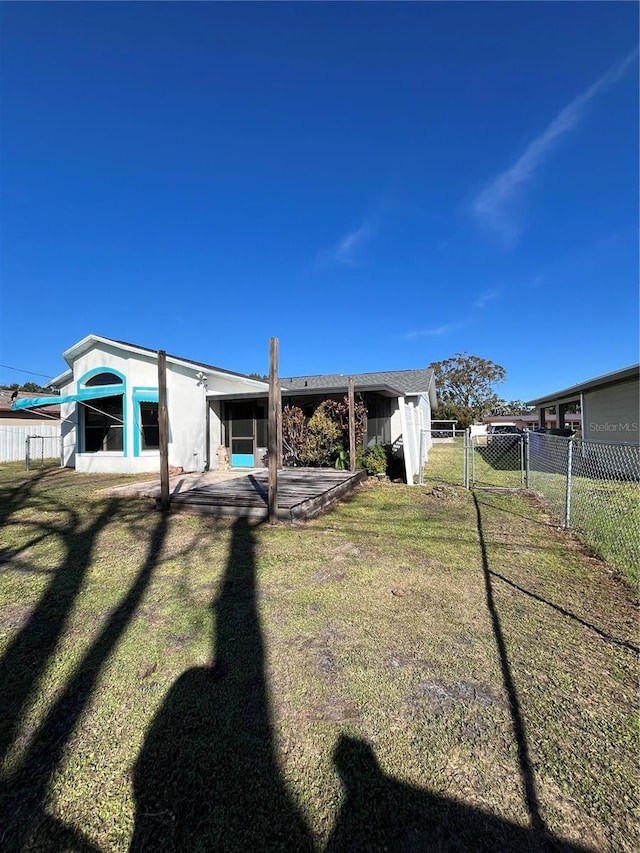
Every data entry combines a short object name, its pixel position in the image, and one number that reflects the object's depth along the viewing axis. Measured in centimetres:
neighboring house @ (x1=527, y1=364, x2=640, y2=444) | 1034
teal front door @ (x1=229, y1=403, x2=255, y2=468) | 1241
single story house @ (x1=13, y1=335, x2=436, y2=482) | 1157
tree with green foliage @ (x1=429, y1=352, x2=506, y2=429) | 4762
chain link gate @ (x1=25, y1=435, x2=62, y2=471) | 1800
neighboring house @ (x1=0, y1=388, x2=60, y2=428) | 2089
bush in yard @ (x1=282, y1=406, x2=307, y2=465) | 1123
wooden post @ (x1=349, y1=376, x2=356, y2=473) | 973
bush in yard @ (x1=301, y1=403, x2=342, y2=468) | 1083
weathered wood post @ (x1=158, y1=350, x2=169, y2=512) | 631
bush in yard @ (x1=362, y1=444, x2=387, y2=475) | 1061
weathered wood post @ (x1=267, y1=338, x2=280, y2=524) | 549
